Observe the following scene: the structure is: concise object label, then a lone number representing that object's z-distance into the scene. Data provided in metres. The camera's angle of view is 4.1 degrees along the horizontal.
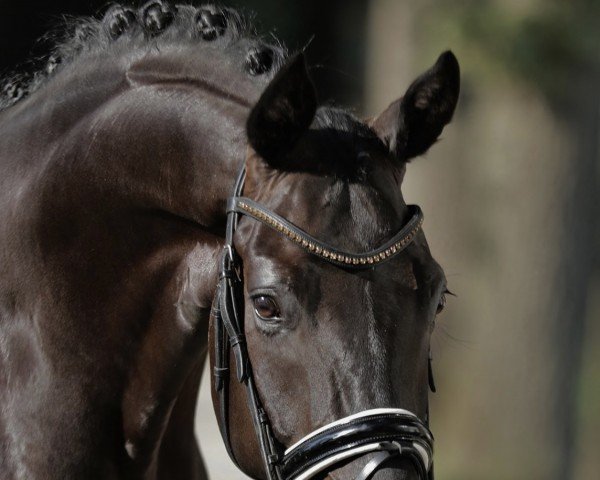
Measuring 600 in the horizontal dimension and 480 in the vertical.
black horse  10.21
